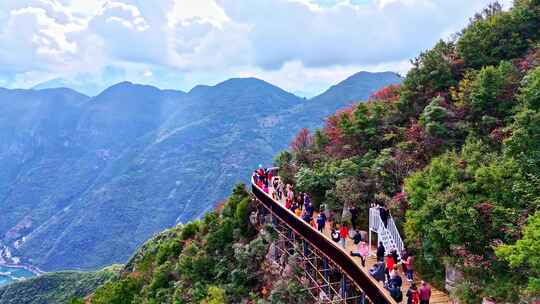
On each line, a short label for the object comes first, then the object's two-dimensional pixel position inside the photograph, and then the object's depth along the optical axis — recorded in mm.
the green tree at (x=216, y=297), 20591
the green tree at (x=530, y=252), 9500
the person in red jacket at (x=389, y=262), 13344
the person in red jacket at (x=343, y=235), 15680
